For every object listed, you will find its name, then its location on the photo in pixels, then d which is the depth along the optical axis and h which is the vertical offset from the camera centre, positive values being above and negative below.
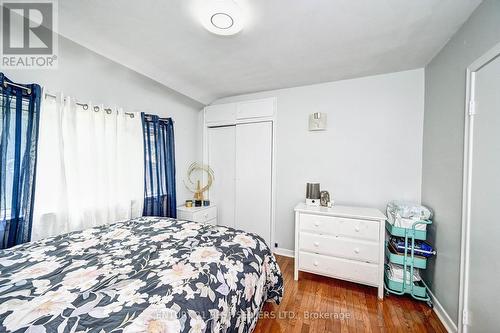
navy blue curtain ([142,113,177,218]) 2.42 -0.06
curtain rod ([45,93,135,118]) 1.64 +0.54
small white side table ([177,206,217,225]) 2.74 -0.76
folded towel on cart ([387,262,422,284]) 1.86 -1.07
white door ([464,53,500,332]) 1.13 -0.26
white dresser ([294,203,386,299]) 1.92 -0.84
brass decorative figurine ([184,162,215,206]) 3.15 -0.31
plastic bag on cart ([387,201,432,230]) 1.85 -0.49
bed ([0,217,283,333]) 0.73 -0.60
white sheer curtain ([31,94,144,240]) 1.60 -0.06
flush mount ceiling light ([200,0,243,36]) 1.31 +1.07
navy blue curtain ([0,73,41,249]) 1.39 +0.02
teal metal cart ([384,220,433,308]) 1.80 -0.94
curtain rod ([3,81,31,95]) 1.36 +0.55
